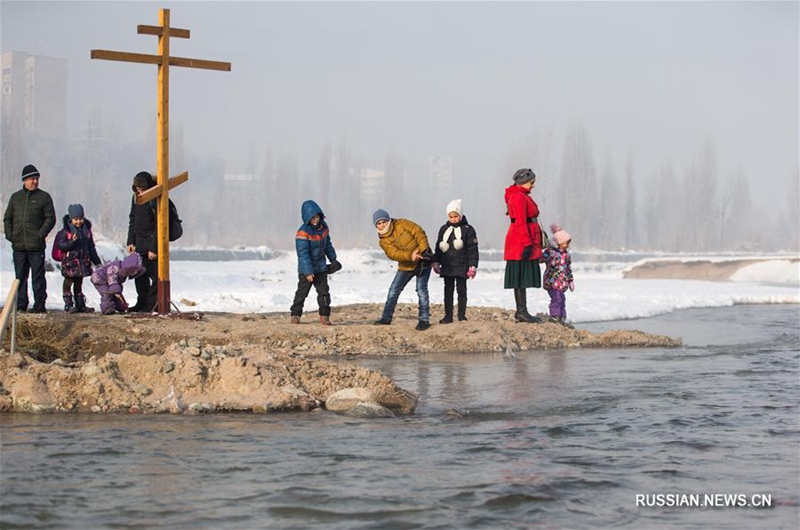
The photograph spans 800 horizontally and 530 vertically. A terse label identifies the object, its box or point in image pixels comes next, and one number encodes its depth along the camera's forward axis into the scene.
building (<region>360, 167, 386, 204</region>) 134.00
